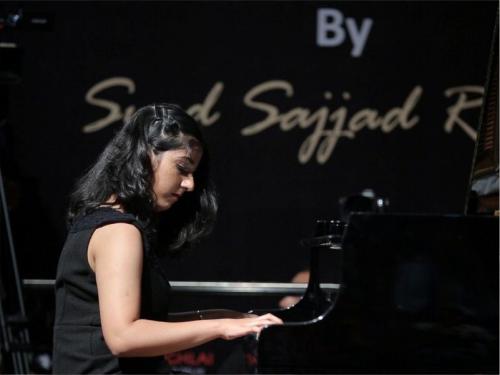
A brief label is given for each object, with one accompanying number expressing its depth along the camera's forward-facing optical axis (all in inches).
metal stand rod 388.5
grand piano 193.2
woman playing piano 200.5
